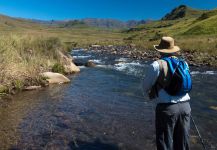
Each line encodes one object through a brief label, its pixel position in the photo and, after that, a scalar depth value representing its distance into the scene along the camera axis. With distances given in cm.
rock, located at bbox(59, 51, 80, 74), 1206
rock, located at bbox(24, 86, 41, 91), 849
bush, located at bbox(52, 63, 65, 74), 1084
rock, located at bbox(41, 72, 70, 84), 959
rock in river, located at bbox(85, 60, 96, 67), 1460
